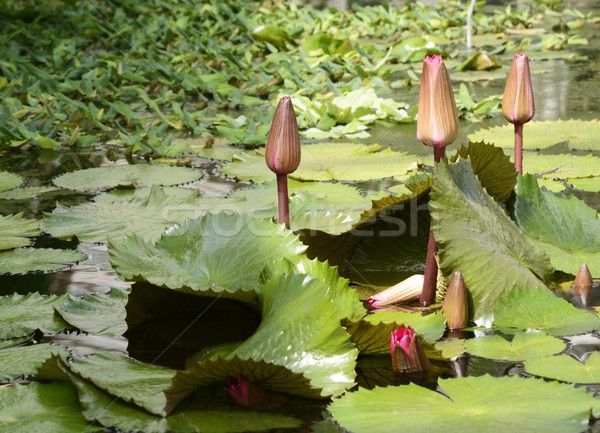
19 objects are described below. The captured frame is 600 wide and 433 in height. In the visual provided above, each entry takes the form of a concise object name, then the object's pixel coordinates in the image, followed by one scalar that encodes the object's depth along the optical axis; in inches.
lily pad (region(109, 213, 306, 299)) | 116.1
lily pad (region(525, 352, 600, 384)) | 111.6
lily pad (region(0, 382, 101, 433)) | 108.8
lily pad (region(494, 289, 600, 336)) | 116.8
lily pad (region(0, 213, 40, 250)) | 132.6
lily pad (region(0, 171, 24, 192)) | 147.3
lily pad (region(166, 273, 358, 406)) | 110.0
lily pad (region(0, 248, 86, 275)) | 128.3
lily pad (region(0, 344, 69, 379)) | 114.2
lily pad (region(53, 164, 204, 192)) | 146.5
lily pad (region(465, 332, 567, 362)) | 114.2
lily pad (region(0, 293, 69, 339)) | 118.7
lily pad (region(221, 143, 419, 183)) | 147.2
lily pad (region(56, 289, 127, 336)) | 118.5
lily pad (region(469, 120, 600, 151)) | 153.7
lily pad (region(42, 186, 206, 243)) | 134.5
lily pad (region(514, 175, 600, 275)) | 123.6
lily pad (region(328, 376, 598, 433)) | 107.2
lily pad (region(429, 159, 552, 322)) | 116.6
